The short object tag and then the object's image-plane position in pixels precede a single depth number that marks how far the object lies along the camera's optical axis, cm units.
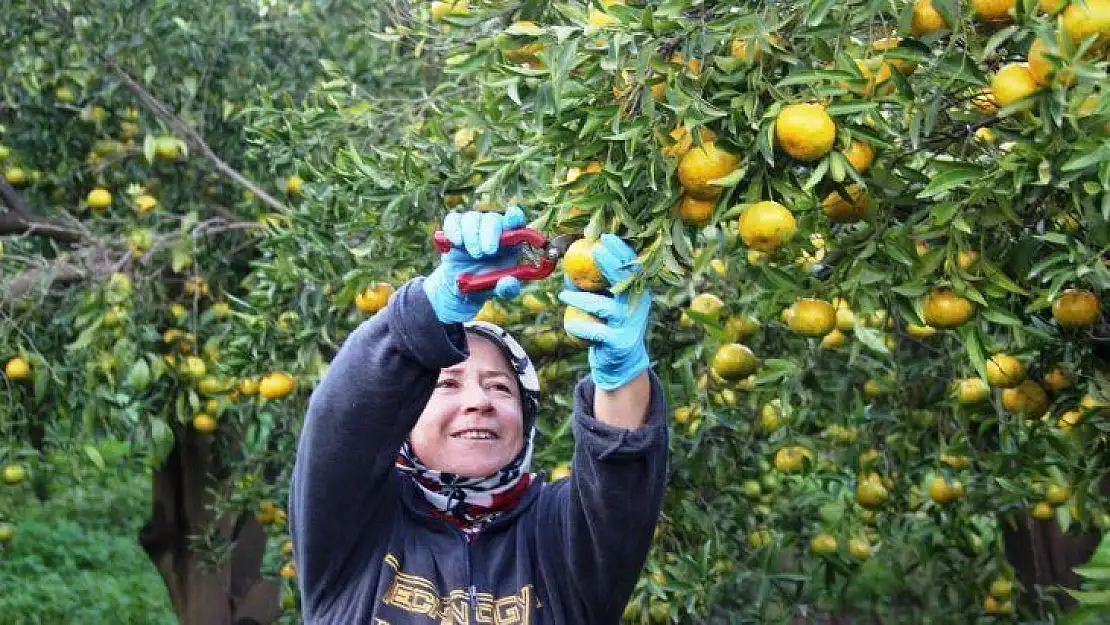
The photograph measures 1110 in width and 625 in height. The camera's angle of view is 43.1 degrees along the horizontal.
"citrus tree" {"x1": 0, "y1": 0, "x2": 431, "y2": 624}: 455
